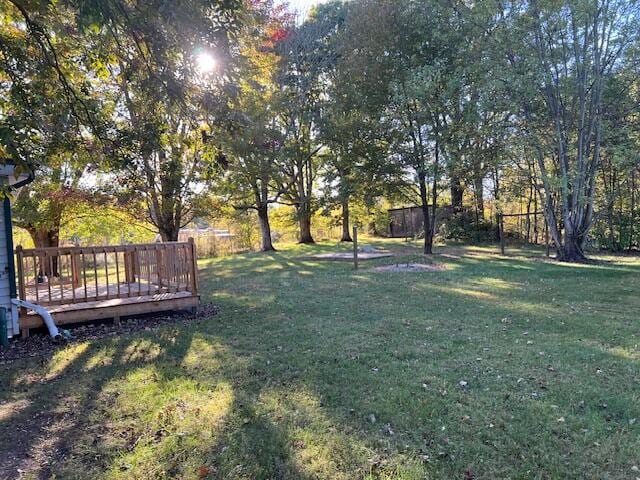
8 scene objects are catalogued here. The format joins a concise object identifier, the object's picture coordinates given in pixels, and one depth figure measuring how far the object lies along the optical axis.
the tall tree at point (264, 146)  12.34
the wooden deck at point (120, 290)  5.55
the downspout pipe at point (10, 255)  5.30
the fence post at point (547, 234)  12.91
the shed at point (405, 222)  23.19
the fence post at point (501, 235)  14.43
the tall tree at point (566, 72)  10.13
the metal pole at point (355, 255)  10.98
